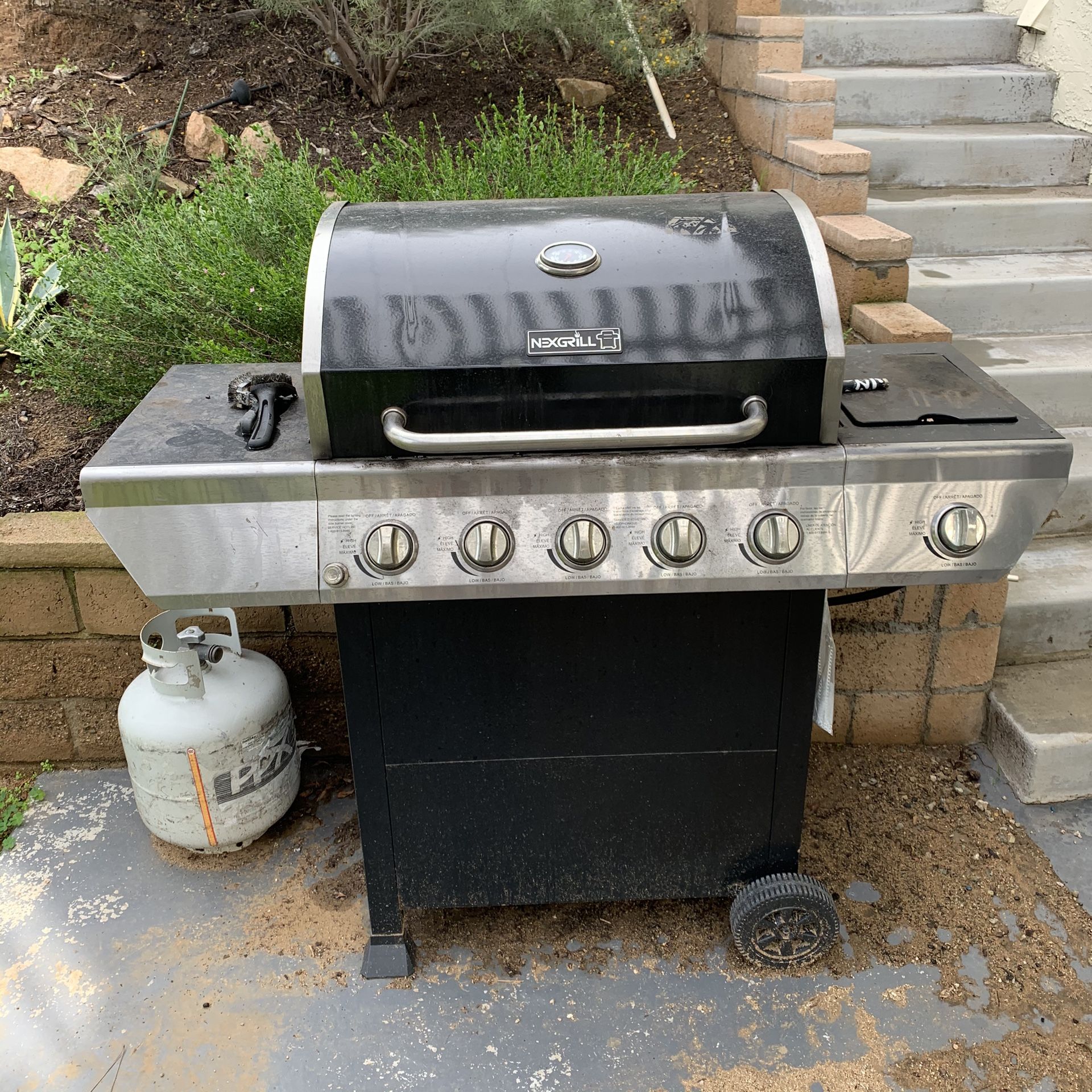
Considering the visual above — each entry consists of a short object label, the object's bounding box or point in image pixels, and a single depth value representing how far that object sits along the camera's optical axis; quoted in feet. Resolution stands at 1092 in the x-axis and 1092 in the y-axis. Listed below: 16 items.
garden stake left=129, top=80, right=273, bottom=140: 16.21
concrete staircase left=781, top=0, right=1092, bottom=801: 9.89
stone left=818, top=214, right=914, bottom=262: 10.81
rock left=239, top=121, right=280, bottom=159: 14.94
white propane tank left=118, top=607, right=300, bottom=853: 8.13
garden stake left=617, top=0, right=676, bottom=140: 15.70
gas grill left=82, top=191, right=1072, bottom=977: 5.72
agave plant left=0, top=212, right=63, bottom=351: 11.82
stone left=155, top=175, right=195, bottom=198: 14.99
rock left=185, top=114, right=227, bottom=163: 15.76
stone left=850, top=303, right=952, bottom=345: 9.78
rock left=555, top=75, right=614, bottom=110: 16.56
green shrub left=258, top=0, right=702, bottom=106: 15.51
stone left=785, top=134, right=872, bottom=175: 12.22
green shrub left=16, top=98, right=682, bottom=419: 10.28
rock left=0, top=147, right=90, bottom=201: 14.65
